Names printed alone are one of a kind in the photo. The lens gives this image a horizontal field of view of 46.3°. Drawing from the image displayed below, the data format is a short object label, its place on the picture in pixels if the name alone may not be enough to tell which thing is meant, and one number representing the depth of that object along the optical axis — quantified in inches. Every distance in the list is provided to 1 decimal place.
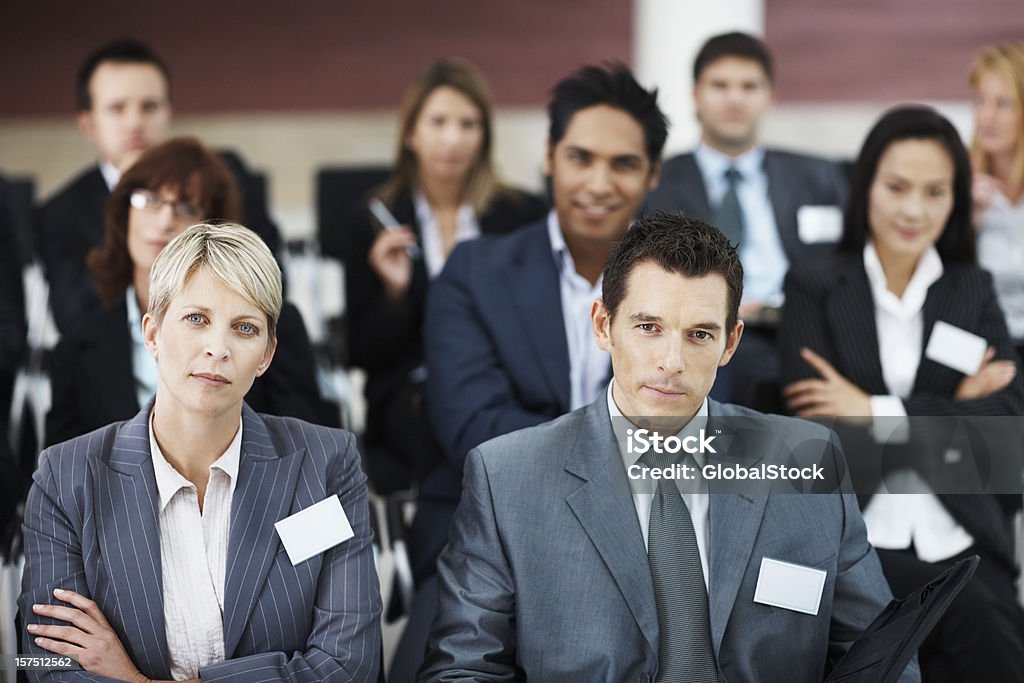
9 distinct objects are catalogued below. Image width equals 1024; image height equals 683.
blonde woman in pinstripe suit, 76.5
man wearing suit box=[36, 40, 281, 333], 141.2
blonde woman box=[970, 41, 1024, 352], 144.4
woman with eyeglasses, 103.3
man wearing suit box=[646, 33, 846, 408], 164.2
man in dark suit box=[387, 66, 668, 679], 110.0
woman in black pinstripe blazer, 108.3
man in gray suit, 77.8
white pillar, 218.2
